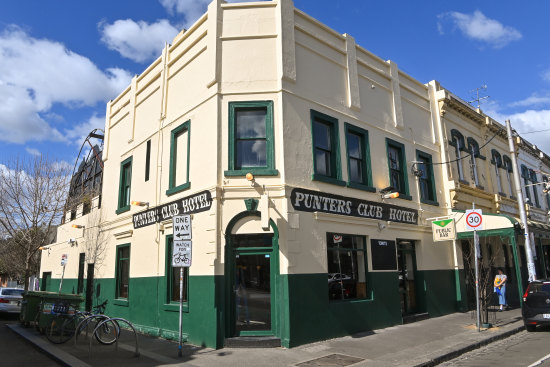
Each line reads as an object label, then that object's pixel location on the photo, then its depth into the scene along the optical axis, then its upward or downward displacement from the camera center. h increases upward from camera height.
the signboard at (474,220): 11.45 +1.31
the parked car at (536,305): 11.08 -1.13
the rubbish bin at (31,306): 12.43 -0.95
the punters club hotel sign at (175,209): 10.56 +1.86
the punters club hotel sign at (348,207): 10.45 +1.79
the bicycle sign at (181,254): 8.83 +0.40
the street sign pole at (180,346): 8.89 -1.63
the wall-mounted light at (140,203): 13.29 +2.30
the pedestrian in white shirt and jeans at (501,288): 15.41 -0.88
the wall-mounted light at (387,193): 12.92 +2.40
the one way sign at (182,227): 8.91 +1.00
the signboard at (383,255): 12.23 +0.39
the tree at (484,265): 12.12 +0.03
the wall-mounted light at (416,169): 14.62 +3.55
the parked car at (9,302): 17.70 -1.15
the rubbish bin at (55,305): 11.12 -0.85
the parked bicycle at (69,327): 10.23 -1.39
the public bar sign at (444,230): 13.66 +1.27
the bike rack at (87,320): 9.59 -1.11
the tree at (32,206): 20.81 +3.62
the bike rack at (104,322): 8.83 -1.24
